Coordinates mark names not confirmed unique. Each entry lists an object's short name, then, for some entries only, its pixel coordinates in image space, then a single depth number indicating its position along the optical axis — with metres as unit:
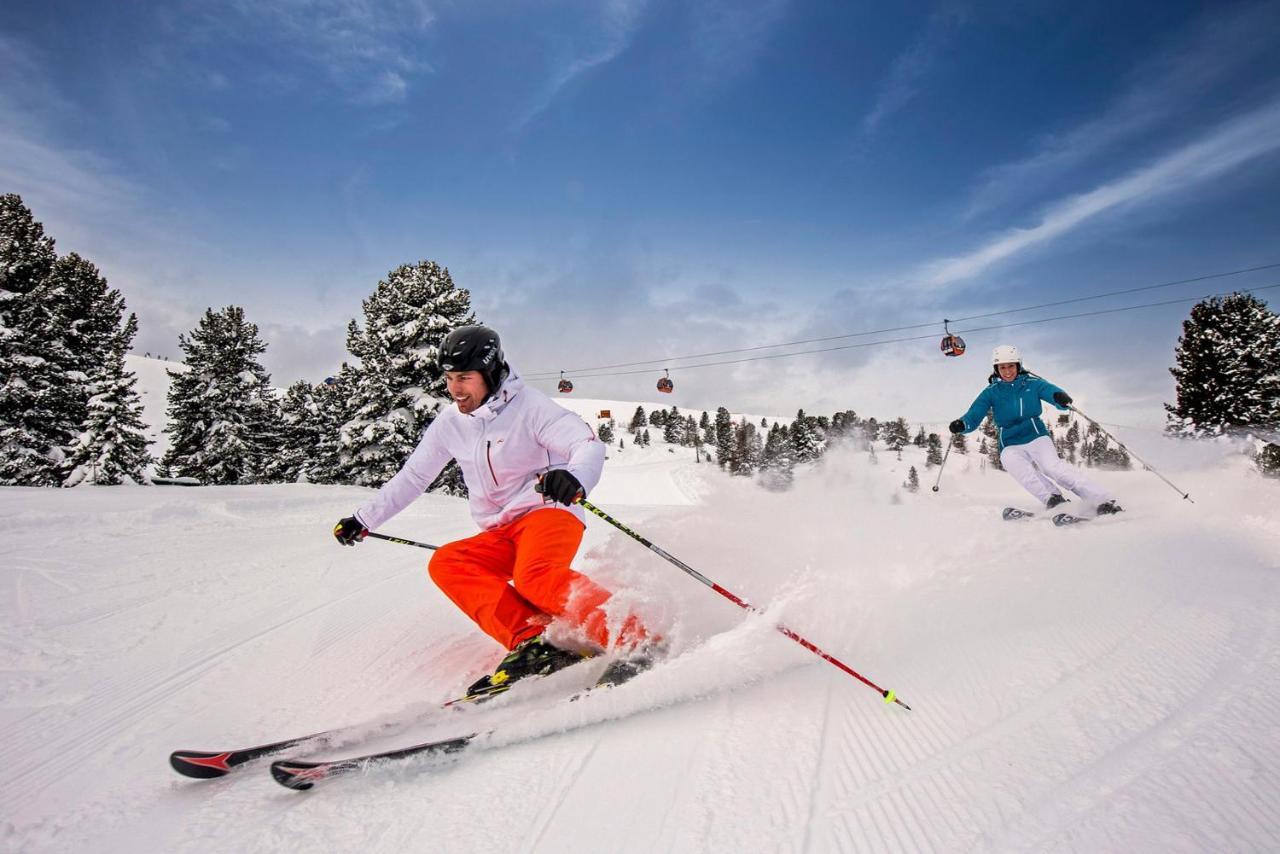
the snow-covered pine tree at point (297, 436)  35.38
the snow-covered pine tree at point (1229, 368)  28.61
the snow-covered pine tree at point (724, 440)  67.43
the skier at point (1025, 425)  7.18
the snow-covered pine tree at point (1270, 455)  20.07
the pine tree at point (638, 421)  117.07
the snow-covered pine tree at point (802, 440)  52.16
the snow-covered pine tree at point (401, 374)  22.28
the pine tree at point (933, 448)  52.27
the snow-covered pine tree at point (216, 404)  29.23
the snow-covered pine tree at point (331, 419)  24.80
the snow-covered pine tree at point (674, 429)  105.03
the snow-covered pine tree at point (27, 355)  20.52
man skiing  2.93
